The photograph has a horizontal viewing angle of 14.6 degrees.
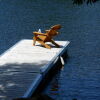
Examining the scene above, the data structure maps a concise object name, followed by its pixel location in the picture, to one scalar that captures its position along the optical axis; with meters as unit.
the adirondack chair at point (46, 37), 17.28
